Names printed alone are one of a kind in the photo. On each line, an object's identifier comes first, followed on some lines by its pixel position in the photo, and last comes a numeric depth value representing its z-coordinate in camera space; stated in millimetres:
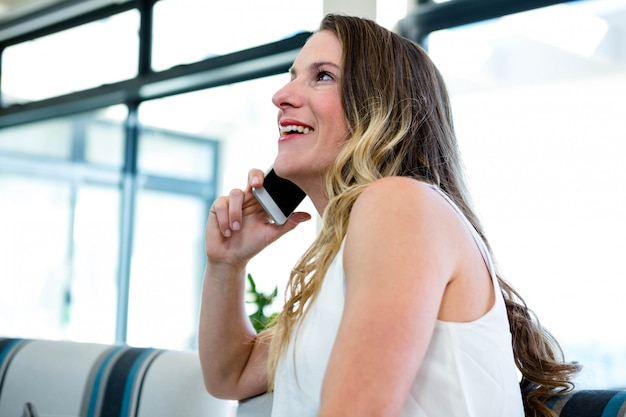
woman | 884
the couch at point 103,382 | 1612
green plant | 2260
